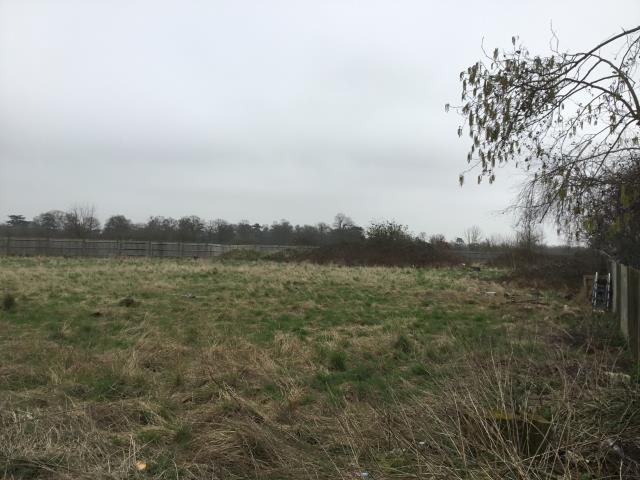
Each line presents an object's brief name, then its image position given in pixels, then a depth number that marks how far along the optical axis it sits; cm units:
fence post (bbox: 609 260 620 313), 1042
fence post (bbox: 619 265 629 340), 804
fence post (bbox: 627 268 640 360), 701
